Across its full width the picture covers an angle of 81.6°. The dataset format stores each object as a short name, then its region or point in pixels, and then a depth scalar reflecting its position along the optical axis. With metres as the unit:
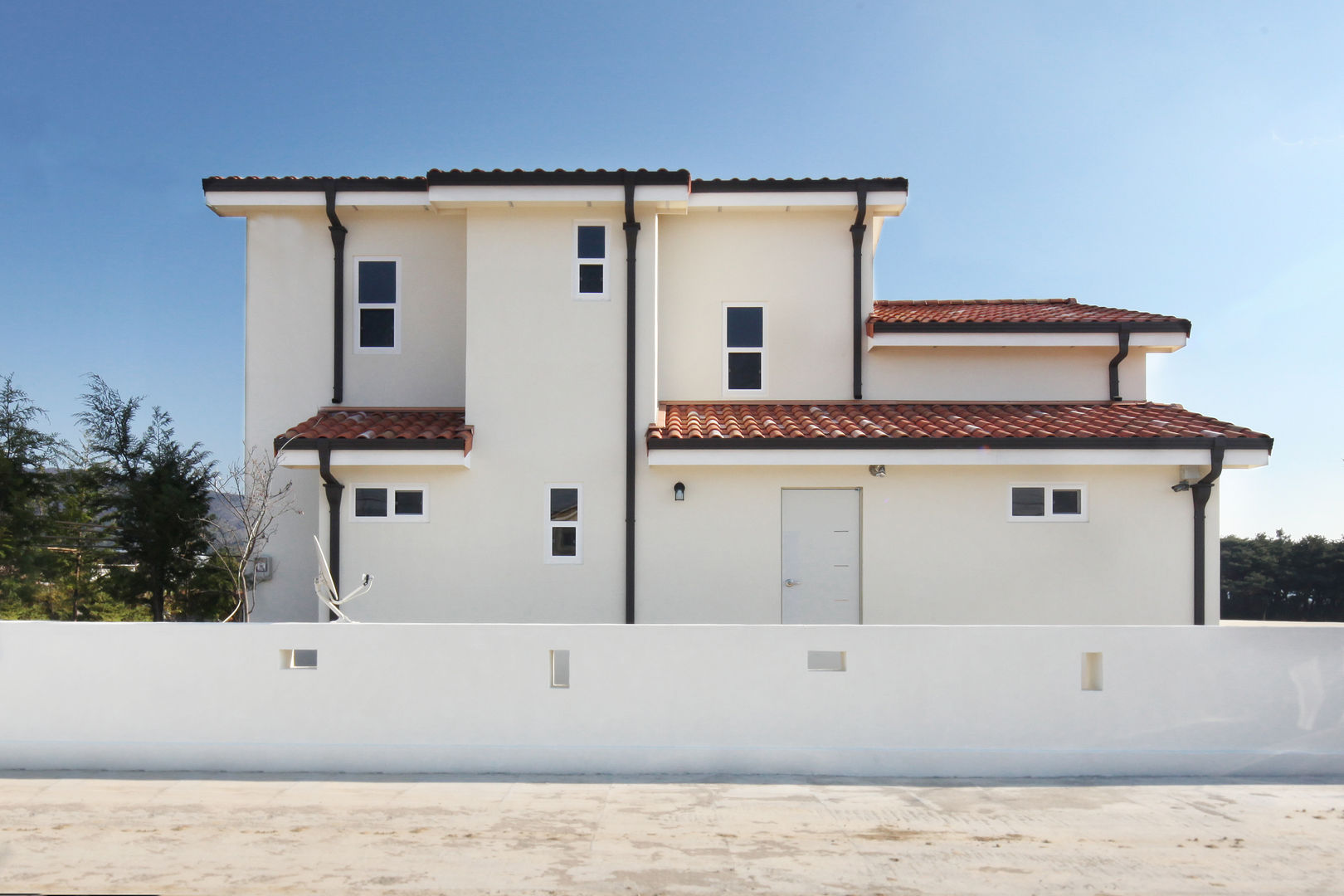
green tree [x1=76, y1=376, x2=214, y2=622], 11.86
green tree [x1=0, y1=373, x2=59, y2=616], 11.63
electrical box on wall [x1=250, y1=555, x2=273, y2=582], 10.33
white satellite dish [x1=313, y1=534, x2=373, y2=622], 8.71
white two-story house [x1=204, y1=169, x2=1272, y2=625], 9.28
